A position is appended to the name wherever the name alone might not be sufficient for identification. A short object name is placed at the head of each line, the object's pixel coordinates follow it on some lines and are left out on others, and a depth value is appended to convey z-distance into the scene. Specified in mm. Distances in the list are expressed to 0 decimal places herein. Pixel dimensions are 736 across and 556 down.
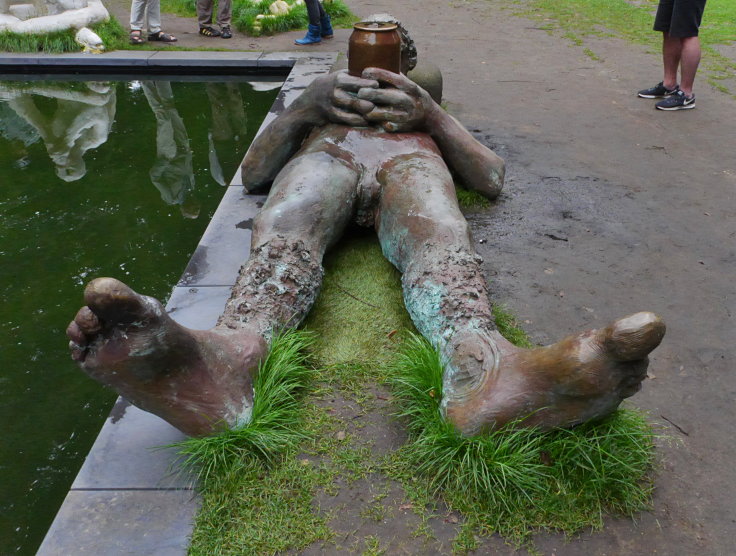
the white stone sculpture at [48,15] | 8172
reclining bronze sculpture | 1964
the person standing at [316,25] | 8266
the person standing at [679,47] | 5680
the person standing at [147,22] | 8297
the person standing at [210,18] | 8805
